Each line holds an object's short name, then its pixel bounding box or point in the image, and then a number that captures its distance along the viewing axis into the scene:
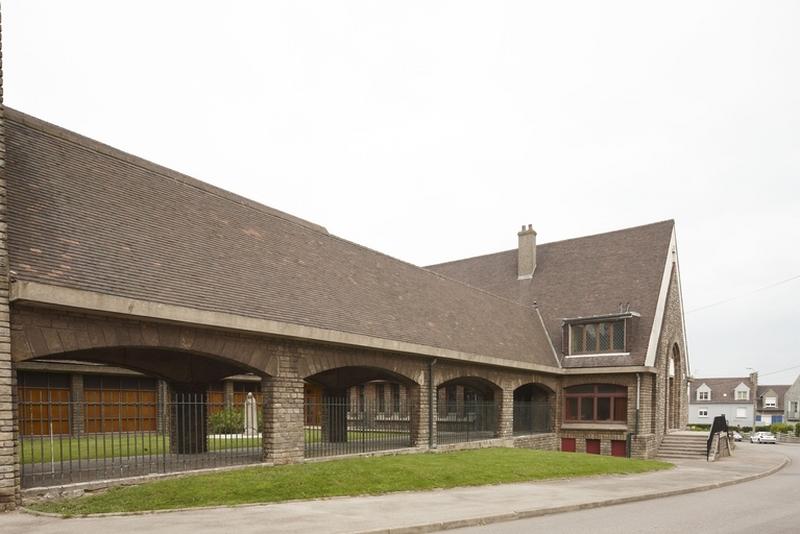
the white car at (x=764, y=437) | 48.78
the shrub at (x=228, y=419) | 25.73
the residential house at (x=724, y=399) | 74.44
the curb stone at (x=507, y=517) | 9.26
